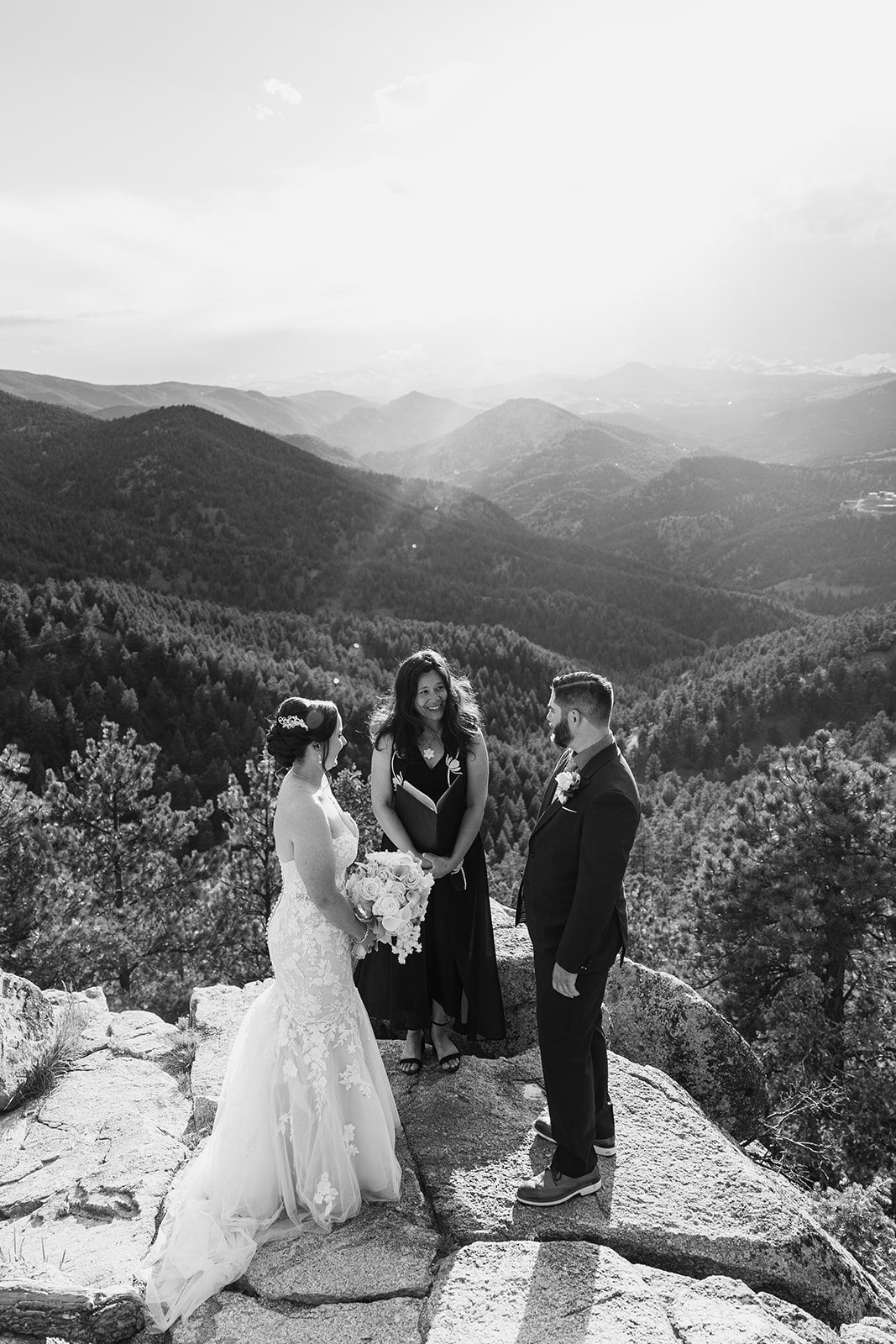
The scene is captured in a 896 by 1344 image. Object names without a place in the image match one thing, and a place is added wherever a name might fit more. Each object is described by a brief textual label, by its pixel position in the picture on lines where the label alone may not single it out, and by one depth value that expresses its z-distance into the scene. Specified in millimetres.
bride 4293
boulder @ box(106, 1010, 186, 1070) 8016
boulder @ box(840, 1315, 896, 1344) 3582
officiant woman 5582
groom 4191
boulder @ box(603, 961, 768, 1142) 6742
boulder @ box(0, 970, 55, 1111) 6820
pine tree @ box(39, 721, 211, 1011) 17609
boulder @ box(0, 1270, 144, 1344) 3494
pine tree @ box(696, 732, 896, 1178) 13523
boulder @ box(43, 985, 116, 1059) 8023
